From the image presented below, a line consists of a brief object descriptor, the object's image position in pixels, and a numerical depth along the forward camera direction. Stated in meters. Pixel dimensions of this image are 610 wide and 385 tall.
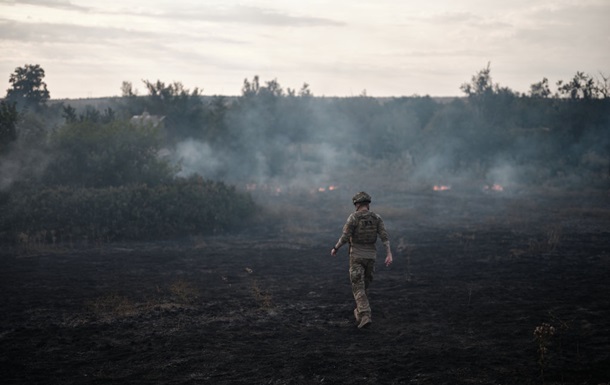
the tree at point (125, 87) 49.12
